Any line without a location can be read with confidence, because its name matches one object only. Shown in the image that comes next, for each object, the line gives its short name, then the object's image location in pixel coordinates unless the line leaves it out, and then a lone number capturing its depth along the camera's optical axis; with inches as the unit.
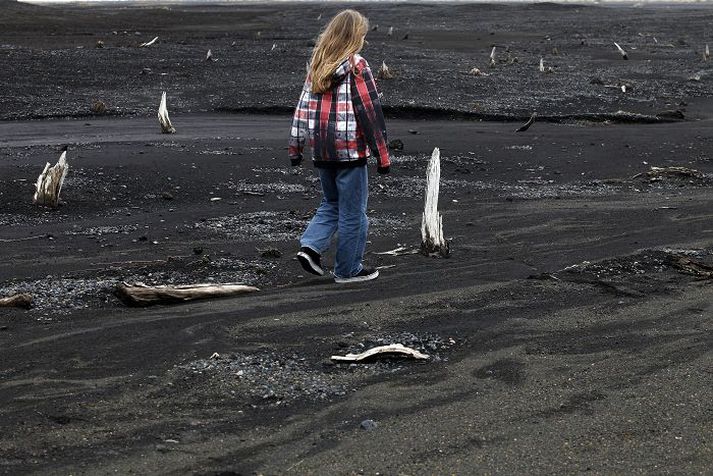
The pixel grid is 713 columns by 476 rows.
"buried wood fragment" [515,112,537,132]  1189.3
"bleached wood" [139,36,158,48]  2264.2
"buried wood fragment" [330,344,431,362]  405.1
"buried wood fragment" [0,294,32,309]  489.9
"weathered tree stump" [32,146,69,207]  766.6
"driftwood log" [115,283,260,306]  495.6
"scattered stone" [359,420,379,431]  342.7
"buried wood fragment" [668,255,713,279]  547.4
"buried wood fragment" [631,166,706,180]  938.5
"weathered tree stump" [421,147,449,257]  607.2
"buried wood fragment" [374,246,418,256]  627.8
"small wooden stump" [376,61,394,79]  1636.5
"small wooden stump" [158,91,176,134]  1124.0
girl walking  505.7
